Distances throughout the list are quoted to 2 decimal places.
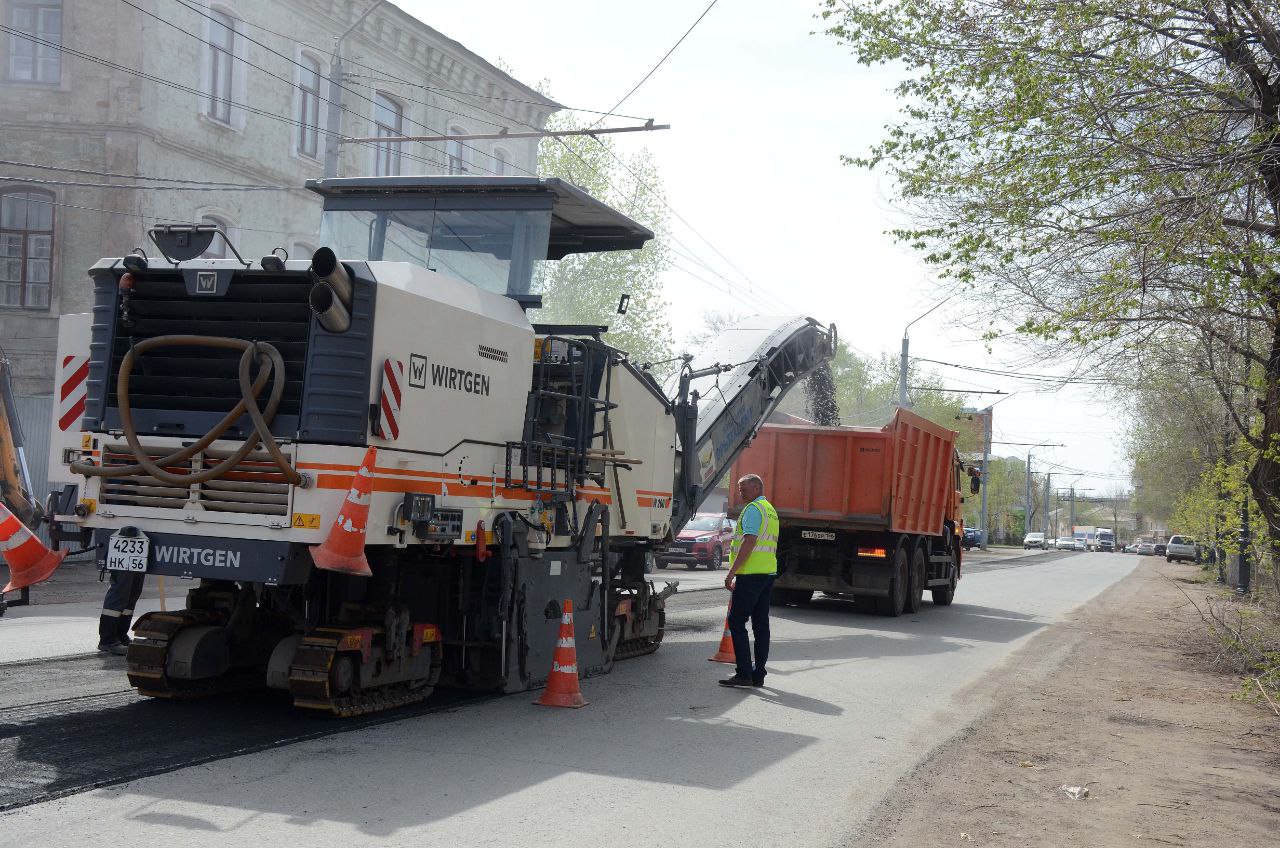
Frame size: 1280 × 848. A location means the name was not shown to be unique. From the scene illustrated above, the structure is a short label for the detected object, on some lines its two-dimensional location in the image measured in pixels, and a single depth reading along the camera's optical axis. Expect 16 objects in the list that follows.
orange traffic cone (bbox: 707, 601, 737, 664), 12.27
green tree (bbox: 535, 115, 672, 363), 38.47
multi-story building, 22.48
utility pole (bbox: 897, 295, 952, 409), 36.06
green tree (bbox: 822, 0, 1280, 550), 10.73
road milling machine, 7.44
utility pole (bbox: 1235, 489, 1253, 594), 29.53
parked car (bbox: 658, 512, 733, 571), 29.86
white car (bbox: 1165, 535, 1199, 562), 68.50
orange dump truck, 17.84
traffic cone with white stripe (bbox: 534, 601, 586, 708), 9.12
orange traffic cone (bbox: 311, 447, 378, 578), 7.27
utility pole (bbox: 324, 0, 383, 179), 18.73
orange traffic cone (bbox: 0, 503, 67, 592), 8.10
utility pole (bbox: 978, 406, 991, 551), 58.66
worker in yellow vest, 10.80
